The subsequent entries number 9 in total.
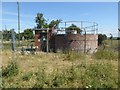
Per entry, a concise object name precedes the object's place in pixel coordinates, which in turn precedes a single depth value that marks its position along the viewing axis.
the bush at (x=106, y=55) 6.47
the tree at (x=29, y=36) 17.15
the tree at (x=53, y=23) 27.05
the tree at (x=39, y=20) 27.87
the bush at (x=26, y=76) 3.48
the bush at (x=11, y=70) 3.61
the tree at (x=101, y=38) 16.03
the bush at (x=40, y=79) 3.02
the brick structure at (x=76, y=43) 10.22
